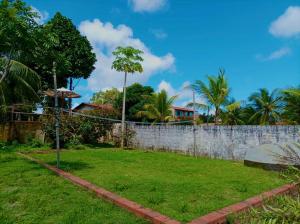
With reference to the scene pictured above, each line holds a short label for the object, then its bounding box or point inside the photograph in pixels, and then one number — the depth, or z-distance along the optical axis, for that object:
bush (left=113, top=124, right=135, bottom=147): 13.63
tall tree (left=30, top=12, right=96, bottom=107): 18.89
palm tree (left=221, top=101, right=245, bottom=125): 15.06
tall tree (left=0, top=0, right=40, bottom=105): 5.78
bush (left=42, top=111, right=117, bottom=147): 12.60
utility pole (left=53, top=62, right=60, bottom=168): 6.76
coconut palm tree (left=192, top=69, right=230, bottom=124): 14.00
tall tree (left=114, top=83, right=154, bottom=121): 25.12
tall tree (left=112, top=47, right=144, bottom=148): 13.20
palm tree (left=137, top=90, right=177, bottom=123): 17.98
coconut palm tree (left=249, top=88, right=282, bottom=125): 15.34
